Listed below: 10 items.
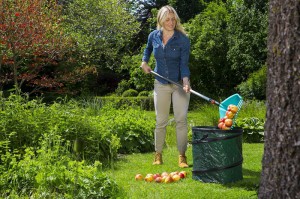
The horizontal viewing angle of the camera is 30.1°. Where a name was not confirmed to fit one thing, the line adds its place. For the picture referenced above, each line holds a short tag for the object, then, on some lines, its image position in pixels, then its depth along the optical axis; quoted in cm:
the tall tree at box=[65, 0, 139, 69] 1889
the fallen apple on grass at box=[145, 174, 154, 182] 543
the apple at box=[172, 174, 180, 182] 543
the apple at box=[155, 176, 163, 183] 536
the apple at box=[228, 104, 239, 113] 545
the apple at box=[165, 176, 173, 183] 534
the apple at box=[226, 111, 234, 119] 543
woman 610
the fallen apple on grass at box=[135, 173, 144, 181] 555
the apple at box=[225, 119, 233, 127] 535
